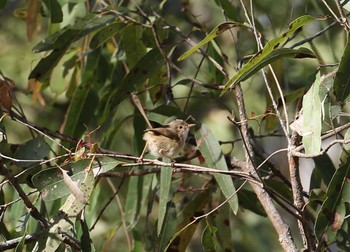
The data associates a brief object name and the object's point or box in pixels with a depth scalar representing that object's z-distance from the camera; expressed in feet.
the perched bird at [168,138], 24.48
